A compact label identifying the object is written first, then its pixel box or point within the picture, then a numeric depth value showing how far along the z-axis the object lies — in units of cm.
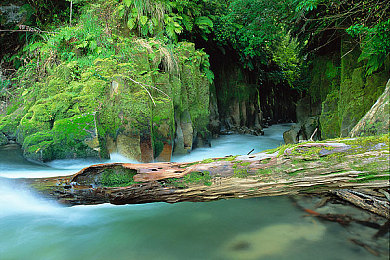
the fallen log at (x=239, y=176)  218
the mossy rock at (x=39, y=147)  516
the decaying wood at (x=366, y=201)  255
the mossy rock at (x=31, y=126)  557
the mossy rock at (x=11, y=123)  651
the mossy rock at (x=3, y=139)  633
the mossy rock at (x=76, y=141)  524
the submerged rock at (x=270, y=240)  231
